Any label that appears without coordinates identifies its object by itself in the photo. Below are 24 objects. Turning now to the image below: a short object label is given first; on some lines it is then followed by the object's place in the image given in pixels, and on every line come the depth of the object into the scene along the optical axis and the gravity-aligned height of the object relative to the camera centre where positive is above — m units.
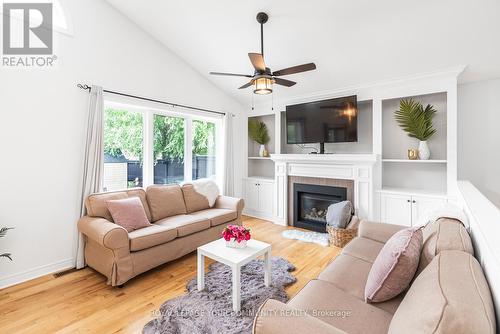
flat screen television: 3.88 +0.73
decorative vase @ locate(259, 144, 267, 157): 5.30 +0.30
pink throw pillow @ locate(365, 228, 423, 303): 1.34 -0.59
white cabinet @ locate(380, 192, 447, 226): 3.28 -0.59
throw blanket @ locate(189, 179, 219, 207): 3.98 -0.40
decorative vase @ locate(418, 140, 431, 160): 3.43 +0.18
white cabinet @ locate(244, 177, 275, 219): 4.99 -0.68
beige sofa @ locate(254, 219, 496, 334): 0.75 -0.54
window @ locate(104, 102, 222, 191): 3.54 +0.32
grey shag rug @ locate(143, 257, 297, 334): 1.88 -1.22
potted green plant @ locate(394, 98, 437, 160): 3.43 +0.60
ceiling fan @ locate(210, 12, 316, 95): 2.47 +0.93
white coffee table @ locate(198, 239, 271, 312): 2.08 -0.83
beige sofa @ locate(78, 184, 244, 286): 2.46 -0.75
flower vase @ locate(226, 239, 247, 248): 2.37 -0.77
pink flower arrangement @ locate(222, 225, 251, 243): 2.35 -0.67
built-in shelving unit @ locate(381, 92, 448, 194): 3.54 +0.13
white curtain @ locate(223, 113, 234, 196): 4.91 +0.17
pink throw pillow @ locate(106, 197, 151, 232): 2.82 -0.57
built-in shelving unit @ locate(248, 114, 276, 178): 5.46 +0.17
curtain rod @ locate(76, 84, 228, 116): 3.03 +1.01
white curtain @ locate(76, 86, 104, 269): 3.01 +0.20
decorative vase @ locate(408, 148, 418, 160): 3.52 +0.14
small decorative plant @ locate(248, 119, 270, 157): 5.33 +0.68
